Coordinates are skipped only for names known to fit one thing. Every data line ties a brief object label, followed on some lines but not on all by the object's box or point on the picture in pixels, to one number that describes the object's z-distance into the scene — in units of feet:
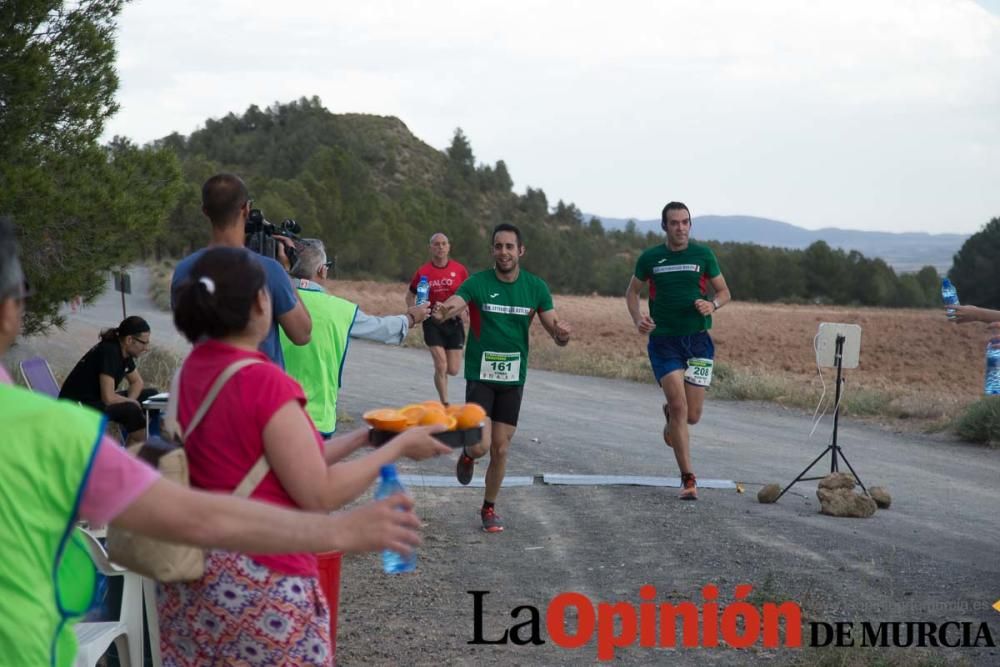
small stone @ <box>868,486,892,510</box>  34.83
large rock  32.91
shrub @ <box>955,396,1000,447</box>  53.26
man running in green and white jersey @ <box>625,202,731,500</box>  34.32
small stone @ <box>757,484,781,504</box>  34.96
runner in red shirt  50.11
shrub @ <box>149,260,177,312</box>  140.05
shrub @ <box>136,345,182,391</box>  53.36
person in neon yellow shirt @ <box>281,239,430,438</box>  20.04
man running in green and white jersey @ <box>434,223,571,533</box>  29.86
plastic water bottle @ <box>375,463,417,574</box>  10.89
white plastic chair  15.90
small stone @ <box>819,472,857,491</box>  33.60
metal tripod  35.85
